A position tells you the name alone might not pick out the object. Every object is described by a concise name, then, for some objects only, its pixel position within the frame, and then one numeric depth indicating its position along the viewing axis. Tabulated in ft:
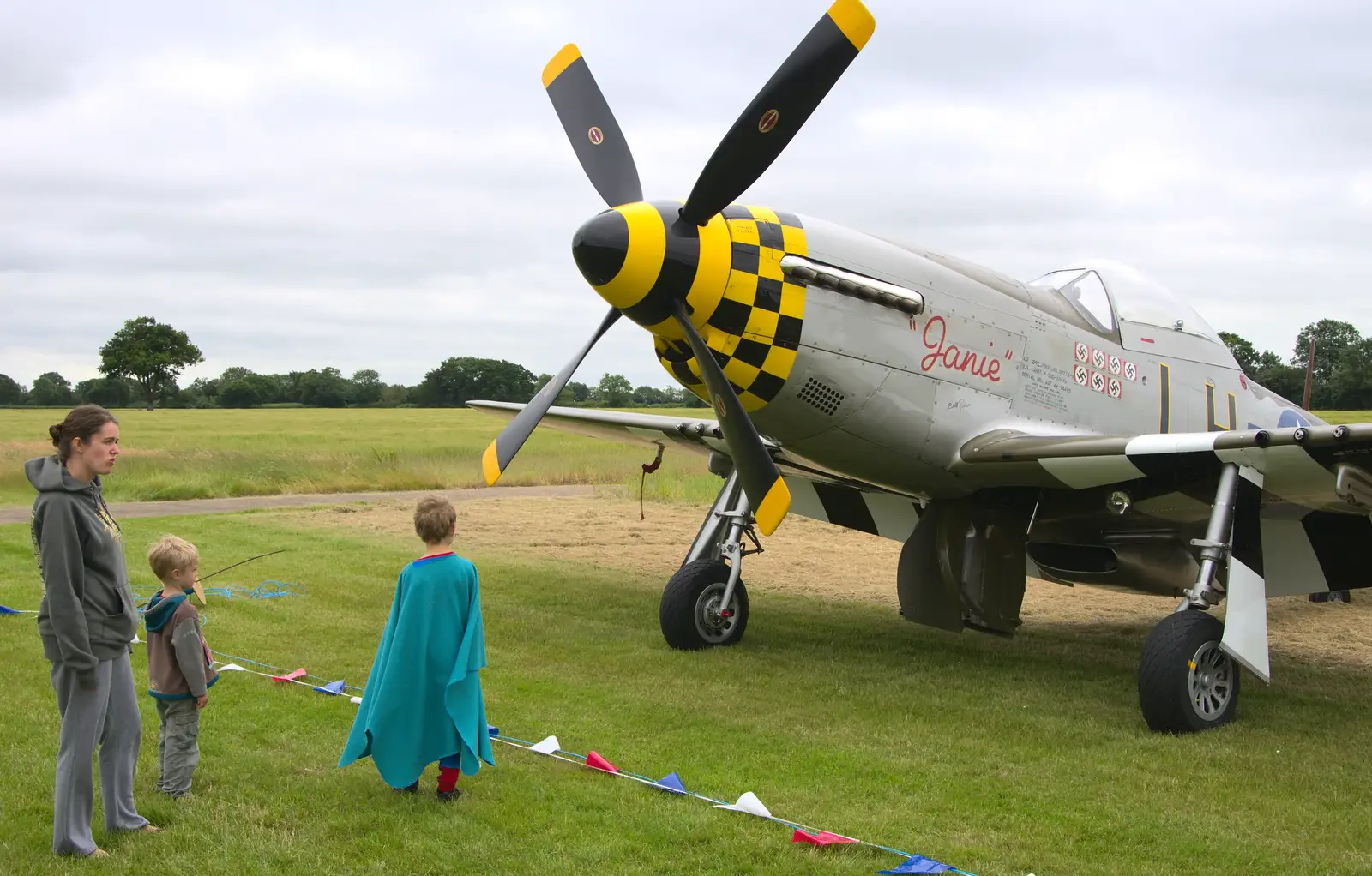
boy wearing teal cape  13.55
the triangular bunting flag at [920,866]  11.84
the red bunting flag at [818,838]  12.62
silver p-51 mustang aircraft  18.39
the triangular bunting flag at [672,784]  14.48
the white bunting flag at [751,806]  13.64
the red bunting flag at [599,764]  15.42
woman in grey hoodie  11.27
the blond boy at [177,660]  13.06
